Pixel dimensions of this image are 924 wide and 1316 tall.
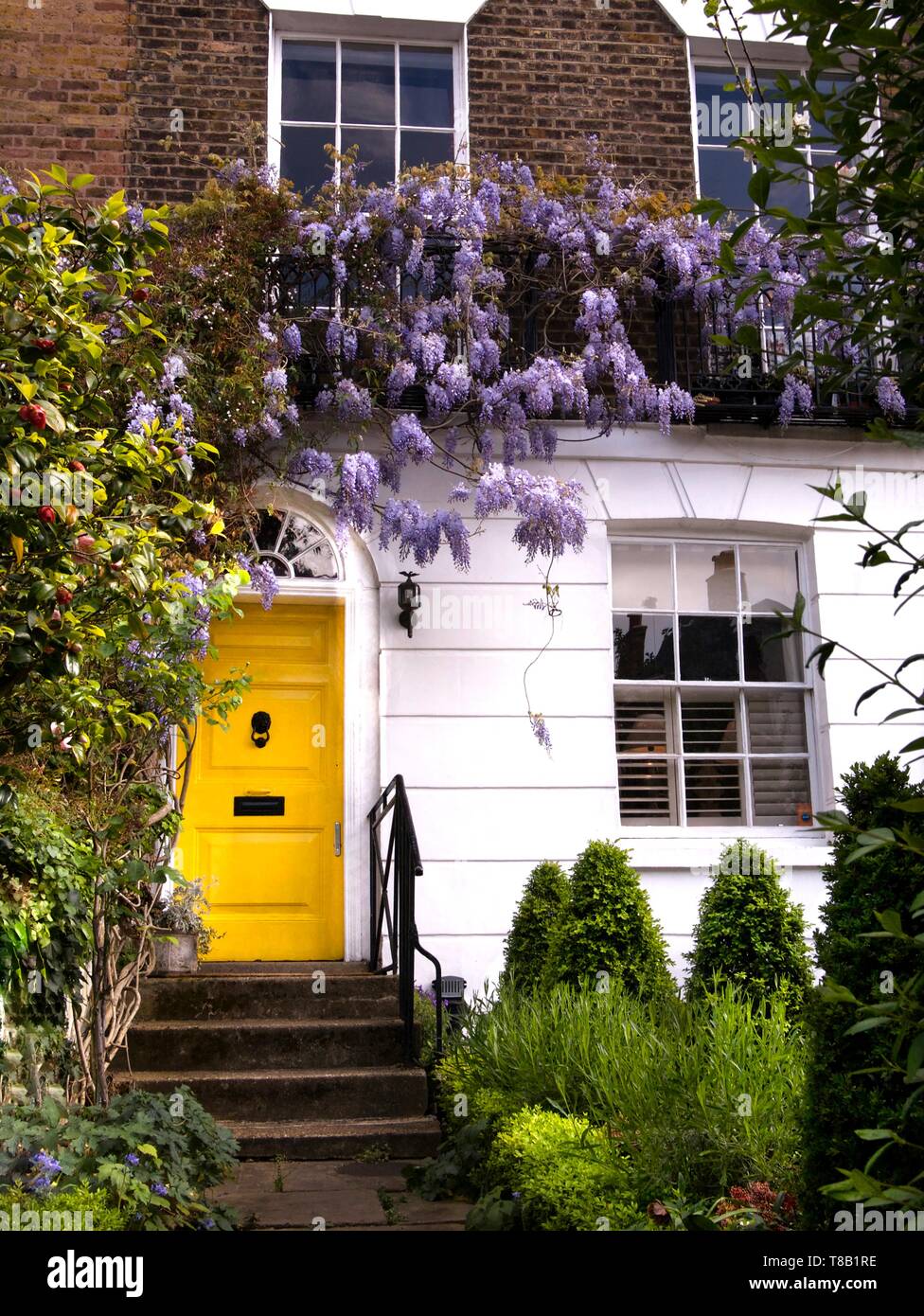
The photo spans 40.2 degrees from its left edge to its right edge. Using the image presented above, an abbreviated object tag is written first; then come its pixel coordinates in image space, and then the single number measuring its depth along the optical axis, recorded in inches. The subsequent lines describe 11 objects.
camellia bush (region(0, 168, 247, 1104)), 142.4
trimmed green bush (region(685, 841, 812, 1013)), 238.1
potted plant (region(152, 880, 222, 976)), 278.4
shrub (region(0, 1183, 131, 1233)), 152.5
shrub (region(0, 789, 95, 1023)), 168.9
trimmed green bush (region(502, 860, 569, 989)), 271.6
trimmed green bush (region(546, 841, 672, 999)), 246.2
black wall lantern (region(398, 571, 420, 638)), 302.0
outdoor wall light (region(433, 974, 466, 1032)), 283.4
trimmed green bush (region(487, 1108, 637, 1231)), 150.6
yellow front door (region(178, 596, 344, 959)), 303.7
